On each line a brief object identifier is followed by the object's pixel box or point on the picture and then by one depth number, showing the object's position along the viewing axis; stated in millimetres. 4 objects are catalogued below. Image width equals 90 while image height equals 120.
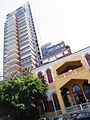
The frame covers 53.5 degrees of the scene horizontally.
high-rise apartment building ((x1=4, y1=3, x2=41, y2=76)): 39852
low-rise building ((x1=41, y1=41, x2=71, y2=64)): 35561
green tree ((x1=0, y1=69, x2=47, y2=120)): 12021
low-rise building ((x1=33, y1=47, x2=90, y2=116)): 12490
